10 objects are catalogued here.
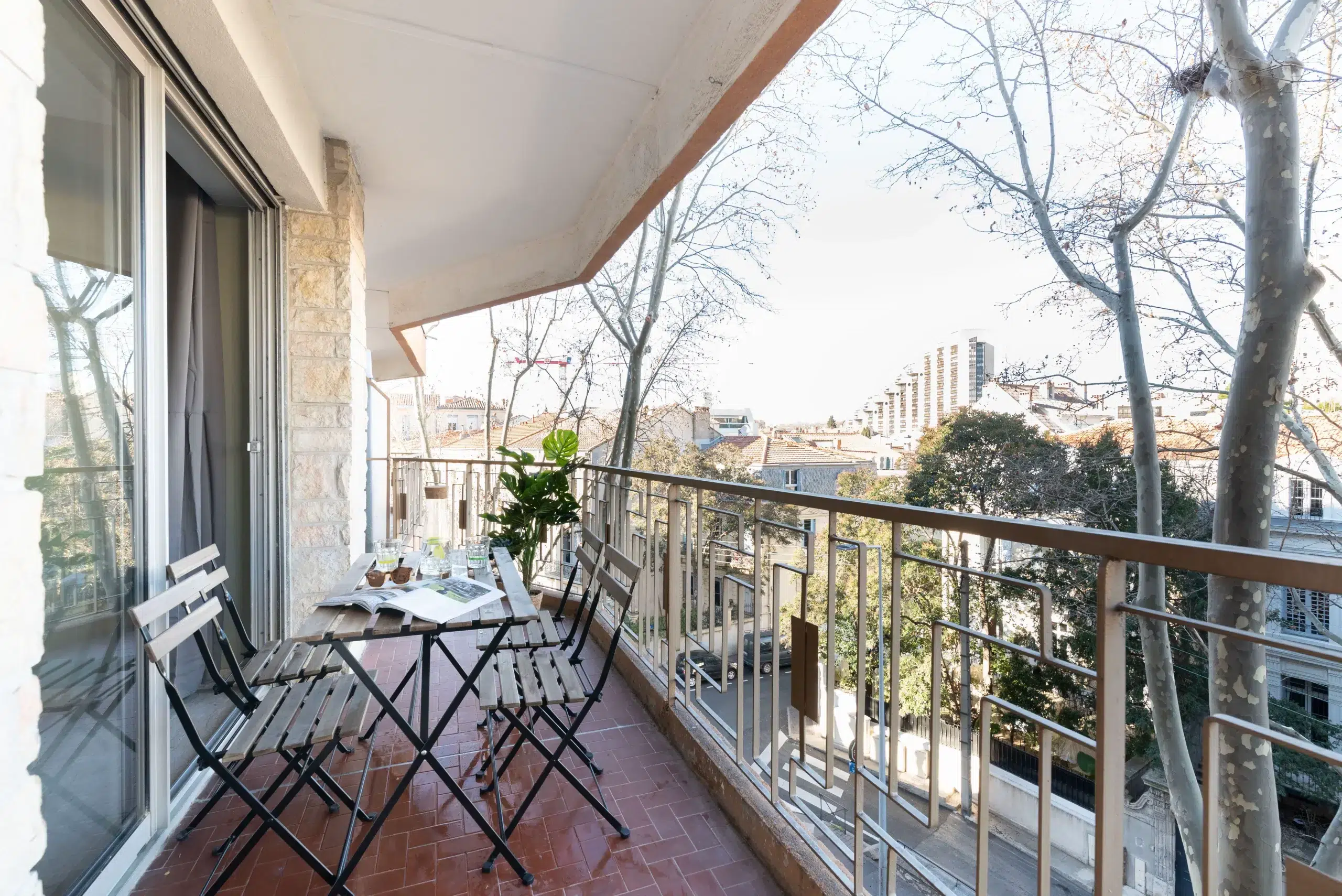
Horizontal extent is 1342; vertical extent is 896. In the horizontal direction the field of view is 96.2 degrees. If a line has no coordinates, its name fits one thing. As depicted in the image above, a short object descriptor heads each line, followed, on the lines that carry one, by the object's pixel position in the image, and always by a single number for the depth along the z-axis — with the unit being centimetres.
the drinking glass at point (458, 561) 225
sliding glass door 124
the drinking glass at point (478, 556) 234
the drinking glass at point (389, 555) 224
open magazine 172
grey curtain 203
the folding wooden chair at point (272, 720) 137
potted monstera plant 413
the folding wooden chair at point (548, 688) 171
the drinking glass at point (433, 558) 219
